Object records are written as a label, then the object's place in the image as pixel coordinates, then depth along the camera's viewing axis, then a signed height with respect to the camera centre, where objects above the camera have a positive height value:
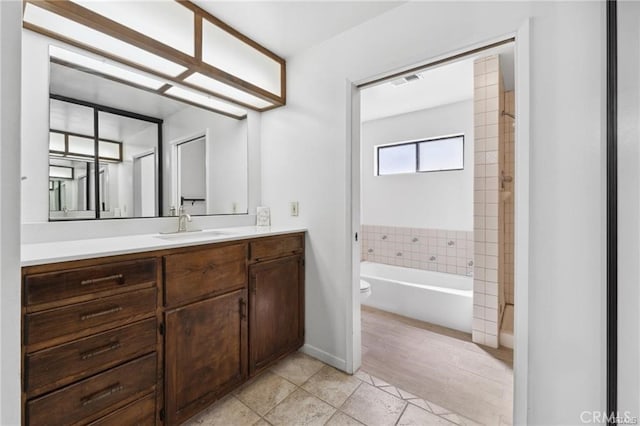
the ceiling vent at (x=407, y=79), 2.63 +1.28
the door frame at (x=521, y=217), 1.31 -0.02
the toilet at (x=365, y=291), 2.60 -0.74
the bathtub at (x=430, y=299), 2.56 -0.88
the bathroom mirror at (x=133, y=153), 1.51 +0.39
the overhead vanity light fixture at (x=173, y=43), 1.36 +0.96
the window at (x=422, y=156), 3.50 +0.76
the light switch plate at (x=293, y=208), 2.24 +0.03
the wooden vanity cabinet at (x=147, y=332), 1.01 -0.55
